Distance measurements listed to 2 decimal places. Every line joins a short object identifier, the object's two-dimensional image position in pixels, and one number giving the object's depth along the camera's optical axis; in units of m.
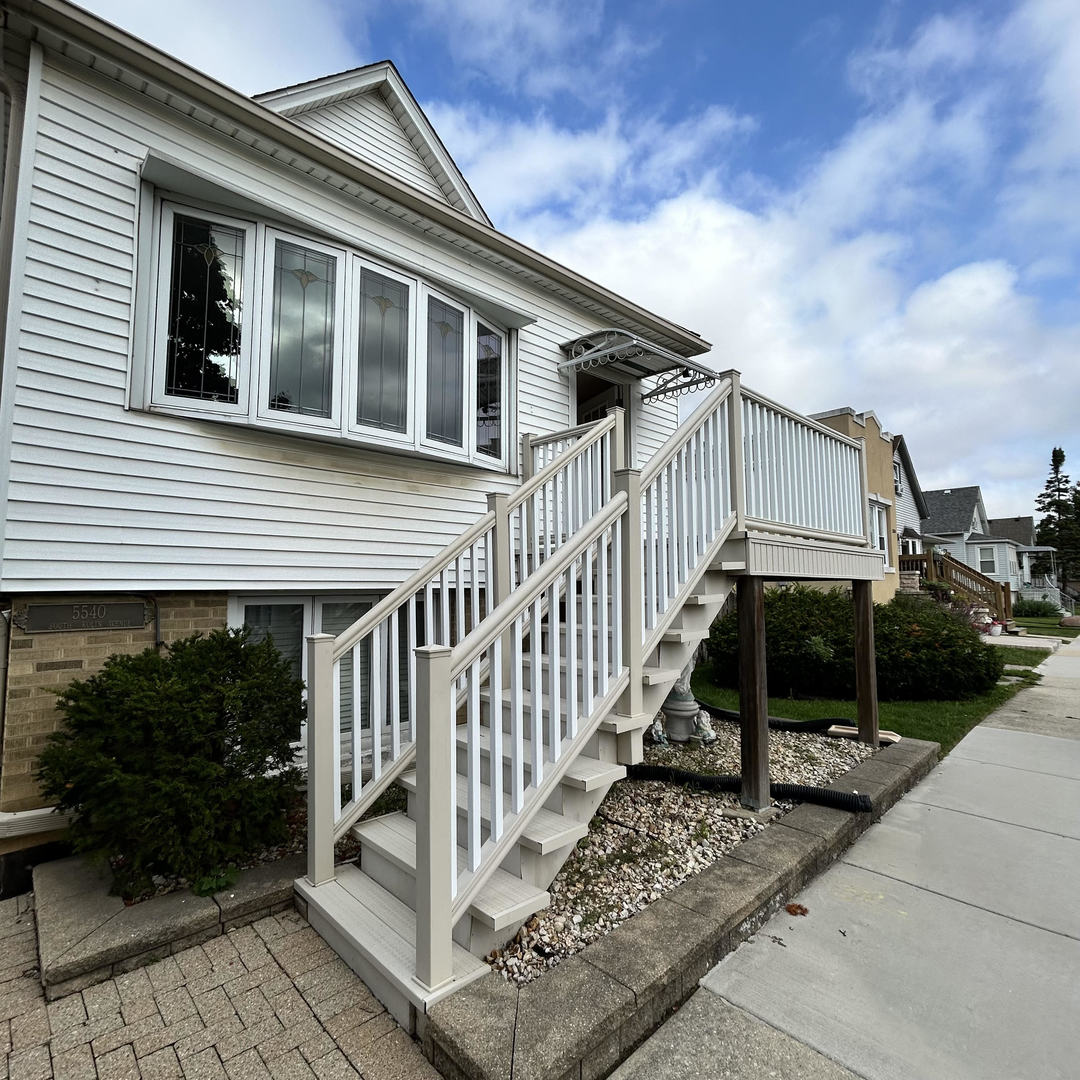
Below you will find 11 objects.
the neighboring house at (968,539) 27.55
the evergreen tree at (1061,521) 38.81
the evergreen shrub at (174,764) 2.54
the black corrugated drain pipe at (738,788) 3.49
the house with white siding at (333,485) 2.47
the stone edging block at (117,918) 2.20
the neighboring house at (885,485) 13.85
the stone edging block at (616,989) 1.69
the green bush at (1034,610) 23.88
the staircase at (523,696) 2.00
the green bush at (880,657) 7.10
